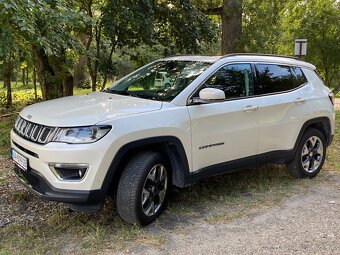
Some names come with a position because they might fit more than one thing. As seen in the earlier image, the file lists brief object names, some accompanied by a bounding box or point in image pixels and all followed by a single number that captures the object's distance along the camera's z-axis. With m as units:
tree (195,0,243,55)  11.05
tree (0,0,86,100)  4.57
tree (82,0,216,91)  8.97
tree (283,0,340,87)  16.61
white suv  3.60
